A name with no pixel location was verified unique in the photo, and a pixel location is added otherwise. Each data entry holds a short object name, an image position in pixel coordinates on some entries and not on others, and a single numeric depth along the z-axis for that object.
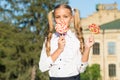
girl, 2.18
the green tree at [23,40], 18.87
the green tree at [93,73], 21.68
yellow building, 24.25
